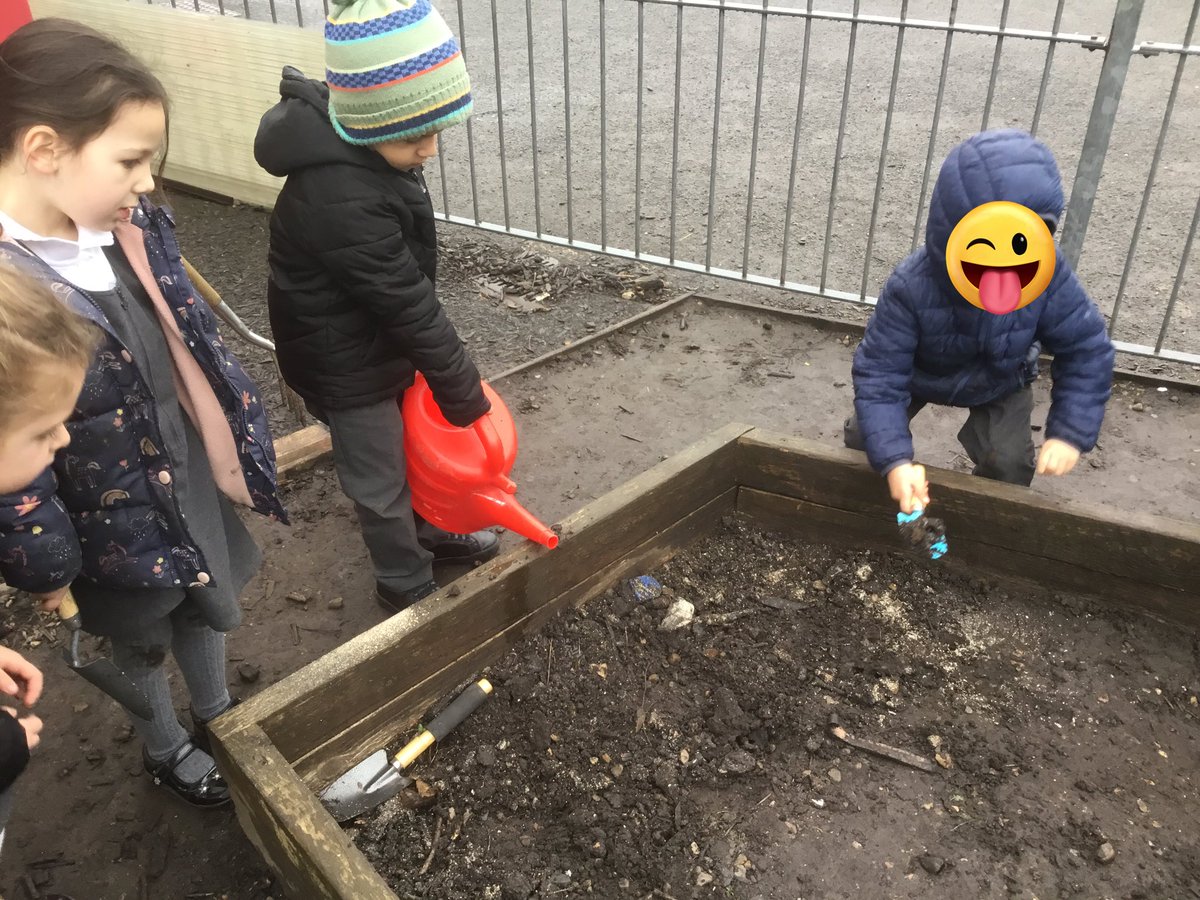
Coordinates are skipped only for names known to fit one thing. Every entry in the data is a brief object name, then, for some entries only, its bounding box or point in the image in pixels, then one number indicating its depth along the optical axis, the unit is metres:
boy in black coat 1.95
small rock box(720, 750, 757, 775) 1.97
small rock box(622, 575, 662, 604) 2.35
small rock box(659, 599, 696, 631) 2.29
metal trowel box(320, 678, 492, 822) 1.87
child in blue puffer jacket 1.90
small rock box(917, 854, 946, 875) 1.80
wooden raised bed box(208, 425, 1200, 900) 1.60
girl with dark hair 1.51
